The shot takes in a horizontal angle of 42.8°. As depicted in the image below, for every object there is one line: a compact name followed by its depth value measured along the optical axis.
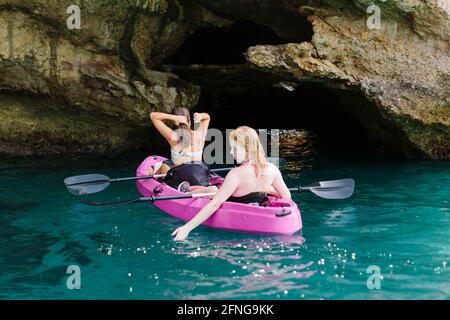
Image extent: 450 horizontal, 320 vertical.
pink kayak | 6.32
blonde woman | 6.20
